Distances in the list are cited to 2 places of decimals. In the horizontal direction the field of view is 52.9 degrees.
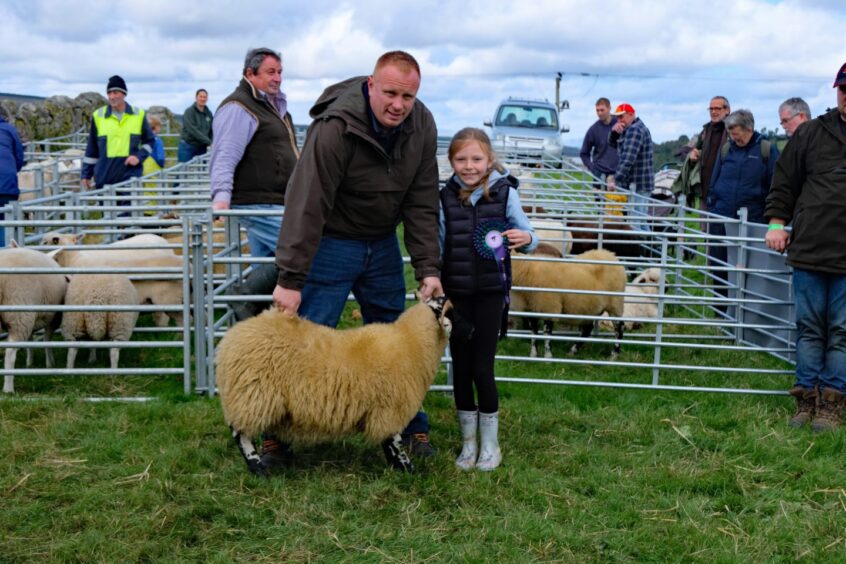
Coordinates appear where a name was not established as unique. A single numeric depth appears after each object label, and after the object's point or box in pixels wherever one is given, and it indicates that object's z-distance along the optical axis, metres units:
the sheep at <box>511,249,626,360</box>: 7.29
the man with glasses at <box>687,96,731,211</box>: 8.95
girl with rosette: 4.27
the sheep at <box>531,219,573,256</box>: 8.98
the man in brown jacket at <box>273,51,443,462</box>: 3.91
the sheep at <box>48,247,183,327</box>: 7.05
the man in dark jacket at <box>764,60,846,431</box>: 5.23
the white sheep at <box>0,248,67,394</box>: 5.89
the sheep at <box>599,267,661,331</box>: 8.62
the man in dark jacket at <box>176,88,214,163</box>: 16.22
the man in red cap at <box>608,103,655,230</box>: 10.71
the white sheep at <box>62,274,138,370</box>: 6.18
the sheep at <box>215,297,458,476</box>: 3.95
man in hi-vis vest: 10.21
